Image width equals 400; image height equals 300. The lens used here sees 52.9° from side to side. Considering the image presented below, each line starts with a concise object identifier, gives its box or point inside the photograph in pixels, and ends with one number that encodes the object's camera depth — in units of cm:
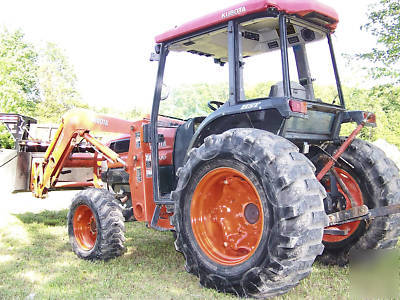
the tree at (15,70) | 2005
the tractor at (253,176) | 320
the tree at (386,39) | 1170
